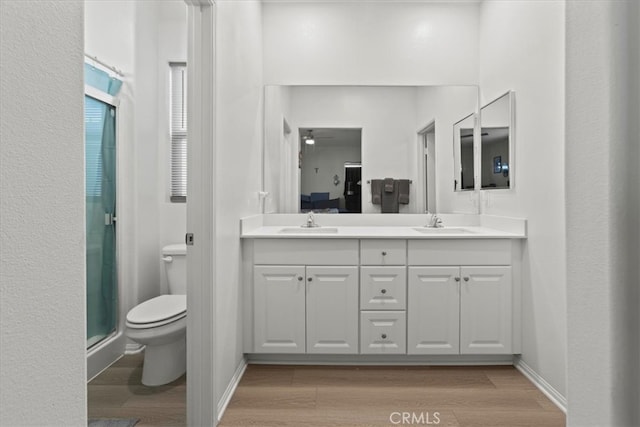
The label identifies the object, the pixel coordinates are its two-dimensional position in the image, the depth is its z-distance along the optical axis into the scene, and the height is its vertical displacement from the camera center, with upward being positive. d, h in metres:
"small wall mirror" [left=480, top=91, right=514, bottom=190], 2.52 +0.46
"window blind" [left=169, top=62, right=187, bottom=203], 2.88 +0.59
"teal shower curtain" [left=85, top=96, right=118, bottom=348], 2.31 -0.06
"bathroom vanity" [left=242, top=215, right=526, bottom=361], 2.38 -0.53
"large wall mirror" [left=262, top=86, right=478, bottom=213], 3.04 +0.55
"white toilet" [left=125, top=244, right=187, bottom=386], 2.04 -0.68
